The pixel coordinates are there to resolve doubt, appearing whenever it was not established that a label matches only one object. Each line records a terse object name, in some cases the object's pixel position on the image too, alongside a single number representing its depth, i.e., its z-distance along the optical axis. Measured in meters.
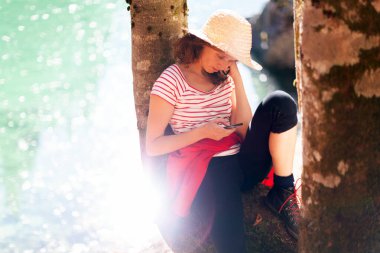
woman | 3.76
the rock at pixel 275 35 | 11.80
